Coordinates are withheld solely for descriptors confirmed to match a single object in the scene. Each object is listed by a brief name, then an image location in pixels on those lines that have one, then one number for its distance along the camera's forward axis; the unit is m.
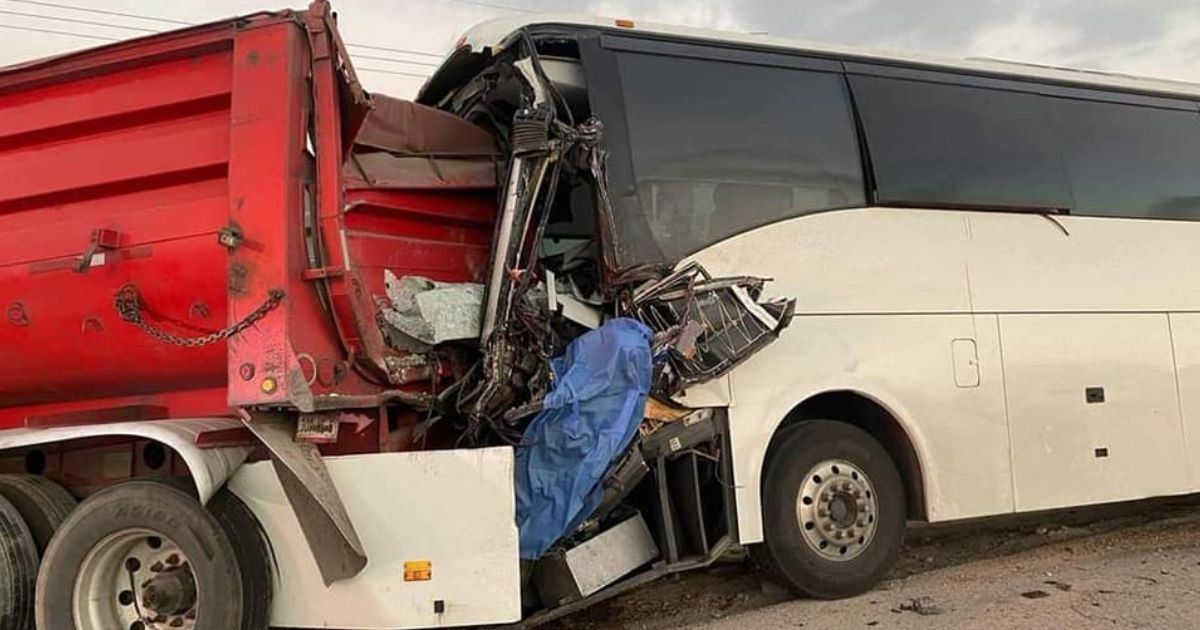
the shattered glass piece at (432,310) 4.36
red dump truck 3.91
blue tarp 4.26
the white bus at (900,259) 4.98
